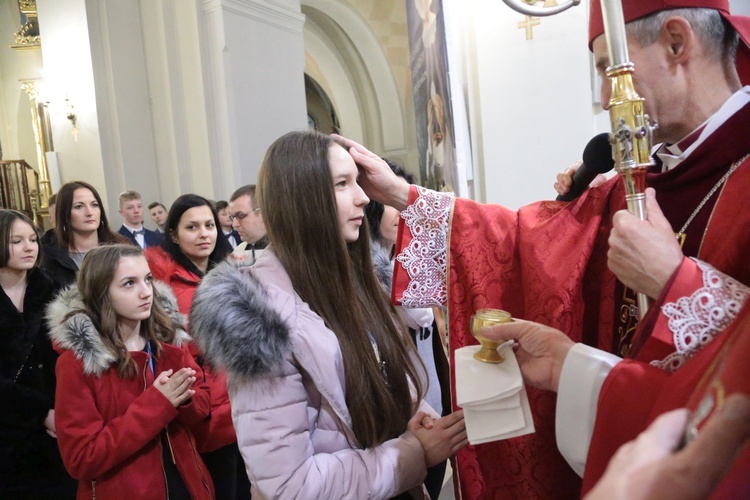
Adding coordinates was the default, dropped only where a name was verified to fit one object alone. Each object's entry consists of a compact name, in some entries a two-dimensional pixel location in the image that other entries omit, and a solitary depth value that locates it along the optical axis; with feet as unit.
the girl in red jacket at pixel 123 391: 6.61
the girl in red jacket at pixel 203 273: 8.39
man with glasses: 13.41
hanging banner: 14.10
